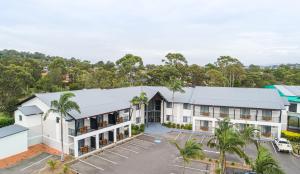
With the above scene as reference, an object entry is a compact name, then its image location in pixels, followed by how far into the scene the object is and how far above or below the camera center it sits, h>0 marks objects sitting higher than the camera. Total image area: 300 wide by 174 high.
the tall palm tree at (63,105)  24.67 -2.94
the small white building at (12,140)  25.23 -7.29
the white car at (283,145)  30.23 -9.14
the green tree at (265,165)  15.41 -6.21
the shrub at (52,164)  22.36 -8.73
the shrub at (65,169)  22.45 -9.24
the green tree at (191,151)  19.86 -6.51
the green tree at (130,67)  65.81 +3.61
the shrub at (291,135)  34.28 -8.76
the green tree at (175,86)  38.94 -1.20
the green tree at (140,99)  36.72 -3.45
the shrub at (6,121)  33.44 -6.46
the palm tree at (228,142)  19.62 -5.62
